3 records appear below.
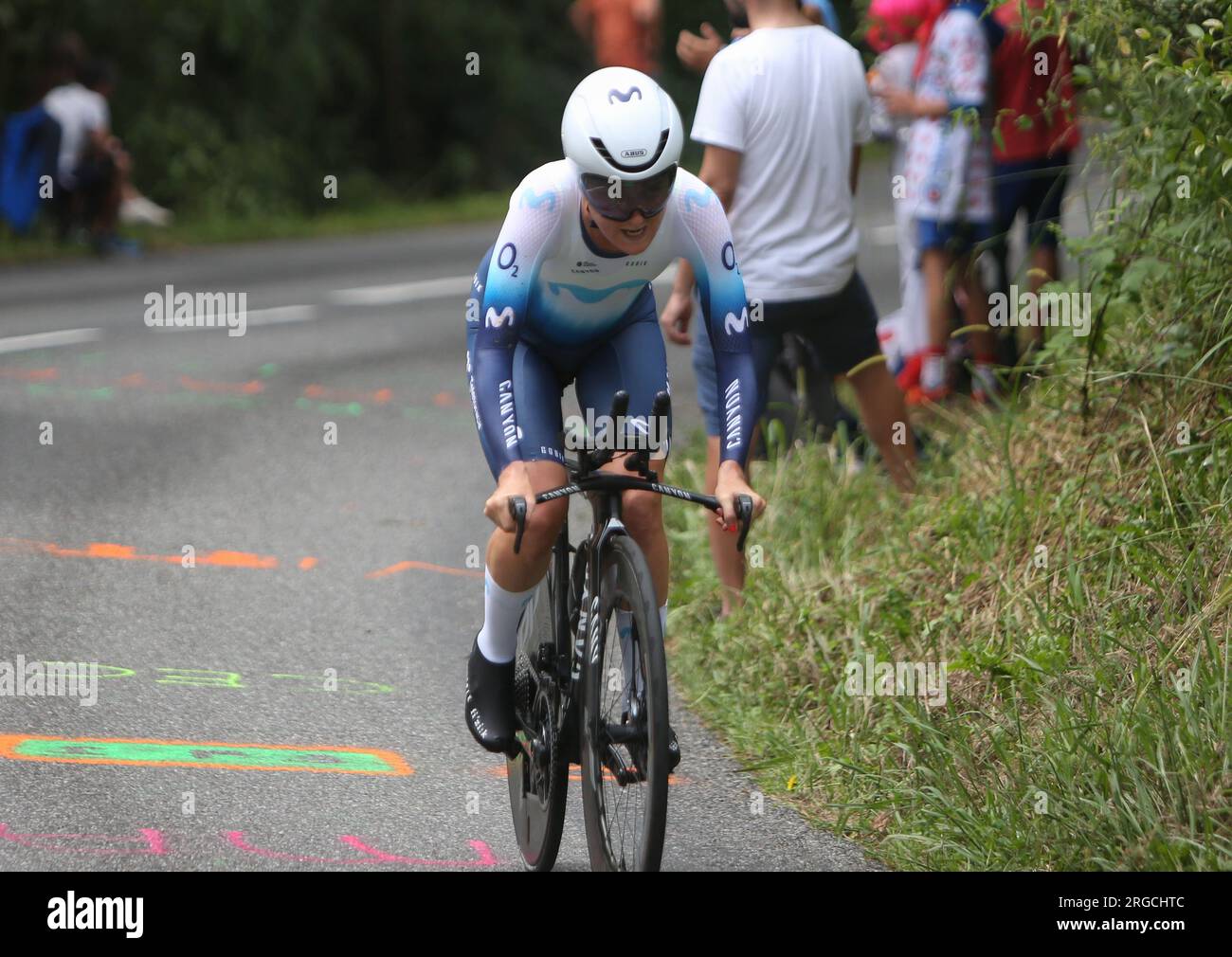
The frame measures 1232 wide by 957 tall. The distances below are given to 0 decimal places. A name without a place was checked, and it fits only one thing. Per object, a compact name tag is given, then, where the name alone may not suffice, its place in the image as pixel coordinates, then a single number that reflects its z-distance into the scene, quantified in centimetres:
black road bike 855
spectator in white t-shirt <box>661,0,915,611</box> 1362
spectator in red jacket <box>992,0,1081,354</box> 1758
